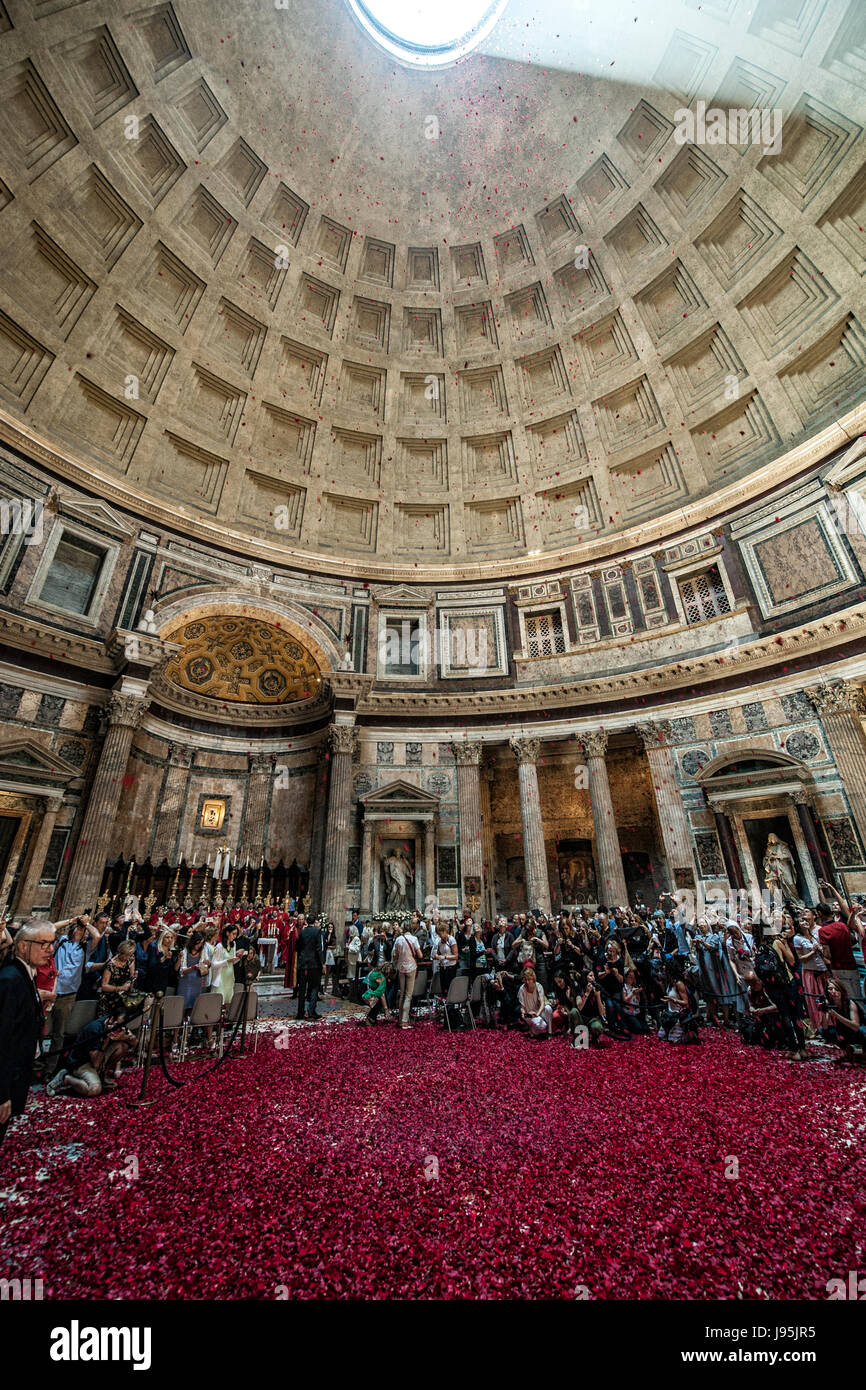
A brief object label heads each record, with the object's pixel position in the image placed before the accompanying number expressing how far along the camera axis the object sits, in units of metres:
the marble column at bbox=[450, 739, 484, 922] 19.58
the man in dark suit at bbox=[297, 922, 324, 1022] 10.74
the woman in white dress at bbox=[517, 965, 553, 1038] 9.11
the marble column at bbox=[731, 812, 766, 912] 15.78
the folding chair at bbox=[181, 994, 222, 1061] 7.18
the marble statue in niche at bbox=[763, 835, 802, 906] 15.41
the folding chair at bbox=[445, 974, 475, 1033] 9.80
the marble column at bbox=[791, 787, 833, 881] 15.02
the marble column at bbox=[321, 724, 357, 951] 17.81
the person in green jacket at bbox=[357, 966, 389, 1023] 10.26
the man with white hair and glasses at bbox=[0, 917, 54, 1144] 3.66
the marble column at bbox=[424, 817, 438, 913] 19.27
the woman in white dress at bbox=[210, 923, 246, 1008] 8.58
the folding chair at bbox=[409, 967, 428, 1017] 11.32
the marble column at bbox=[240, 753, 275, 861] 21.50
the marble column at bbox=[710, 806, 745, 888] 16.34
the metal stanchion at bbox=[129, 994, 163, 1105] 5.89
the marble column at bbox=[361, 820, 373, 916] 18.68
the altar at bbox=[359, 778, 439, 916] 19.25
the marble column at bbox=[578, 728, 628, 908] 18.52
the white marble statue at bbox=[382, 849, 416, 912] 19.23
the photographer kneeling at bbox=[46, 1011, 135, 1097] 6.25
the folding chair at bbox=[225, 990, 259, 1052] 8.04
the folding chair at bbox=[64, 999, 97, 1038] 6.91
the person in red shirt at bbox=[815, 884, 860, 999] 7.69
